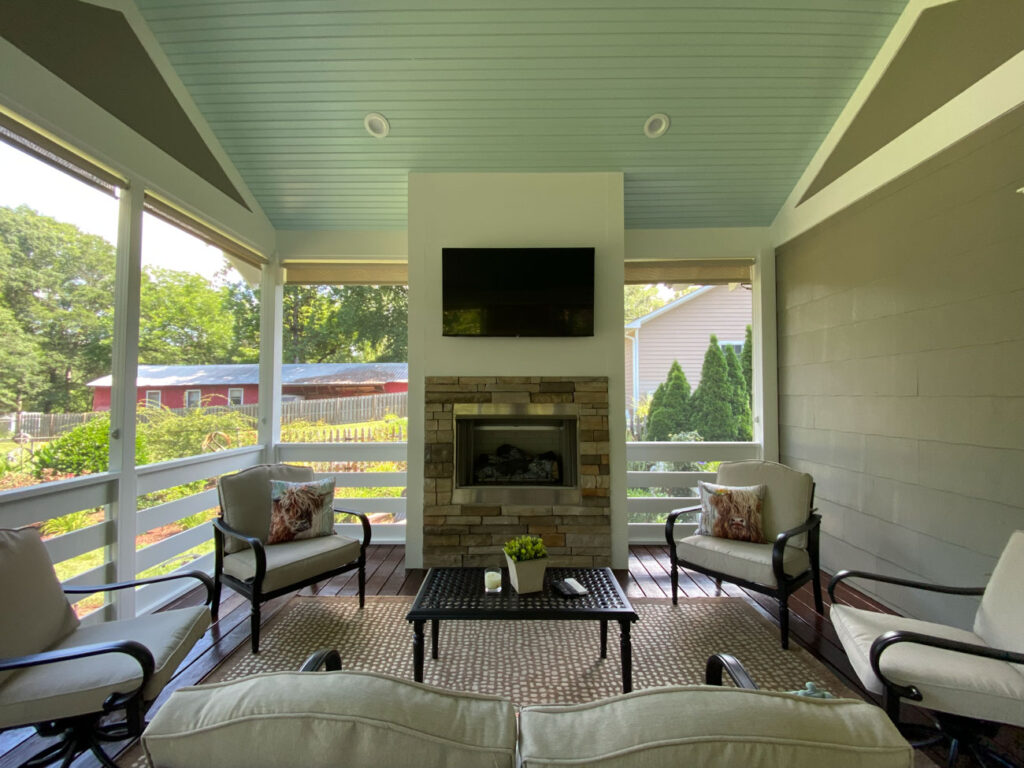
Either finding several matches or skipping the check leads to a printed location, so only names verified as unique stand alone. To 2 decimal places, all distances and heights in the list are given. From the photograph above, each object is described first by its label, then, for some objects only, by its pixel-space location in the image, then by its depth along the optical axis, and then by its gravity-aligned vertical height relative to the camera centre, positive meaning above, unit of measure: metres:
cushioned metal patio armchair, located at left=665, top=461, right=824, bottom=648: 2.58 -0.85
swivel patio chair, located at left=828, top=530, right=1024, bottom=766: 1.57 -0.92
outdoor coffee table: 2.06 -0.91
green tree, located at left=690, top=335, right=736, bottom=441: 4.35 +0.01
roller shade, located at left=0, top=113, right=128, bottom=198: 2.15 +1.19
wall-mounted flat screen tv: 3.59 +0.83
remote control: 2.26 -0.89
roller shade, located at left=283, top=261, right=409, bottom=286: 4.36 +1.15
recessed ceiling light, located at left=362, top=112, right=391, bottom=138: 3.35 +1.96
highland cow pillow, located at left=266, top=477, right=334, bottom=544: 2.91 -0.69
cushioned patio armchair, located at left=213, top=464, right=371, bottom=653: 2.49 -0.86
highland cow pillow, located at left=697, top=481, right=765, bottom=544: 2.97 -0.70
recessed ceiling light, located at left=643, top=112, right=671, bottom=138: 3.34 +1.96
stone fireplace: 3.55 -0.59
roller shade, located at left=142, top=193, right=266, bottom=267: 3.00 +1.21
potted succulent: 2.27 -0.77
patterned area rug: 2.21 -1.28
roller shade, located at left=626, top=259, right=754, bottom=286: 4.31 +1.18
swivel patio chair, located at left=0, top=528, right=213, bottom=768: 1.48 -0.89
